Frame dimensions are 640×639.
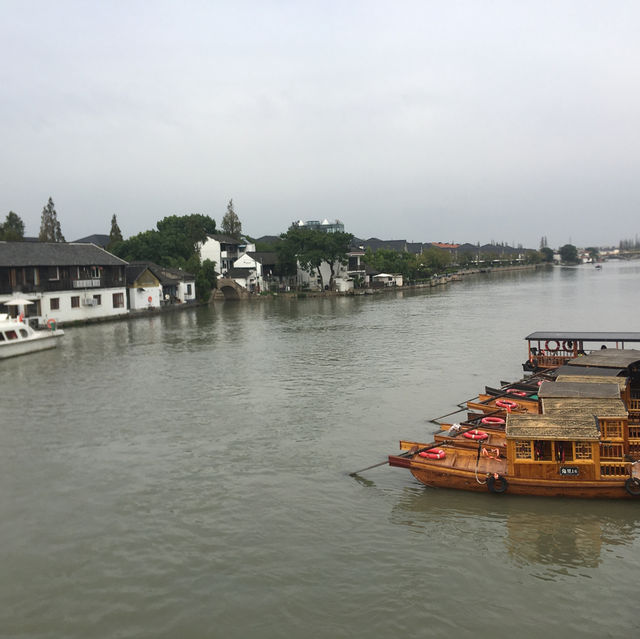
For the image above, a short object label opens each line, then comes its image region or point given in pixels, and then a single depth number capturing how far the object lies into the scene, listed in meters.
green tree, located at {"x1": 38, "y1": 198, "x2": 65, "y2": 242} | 81.41
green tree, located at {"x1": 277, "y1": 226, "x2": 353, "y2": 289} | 80.29
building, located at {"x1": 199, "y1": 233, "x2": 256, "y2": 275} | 85.12
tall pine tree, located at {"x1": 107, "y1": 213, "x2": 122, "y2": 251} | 82.81
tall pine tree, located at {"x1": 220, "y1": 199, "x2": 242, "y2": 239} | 108.06
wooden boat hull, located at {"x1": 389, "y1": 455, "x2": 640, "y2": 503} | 12.67
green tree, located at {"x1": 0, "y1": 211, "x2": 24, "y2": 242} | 73.35
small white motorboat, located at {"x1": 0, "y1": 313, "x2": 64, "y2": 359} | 33.69
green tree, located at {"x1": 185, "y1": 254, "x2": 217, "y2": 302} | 68.81
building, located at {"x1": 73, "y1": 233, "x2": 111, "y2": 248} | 120.96
